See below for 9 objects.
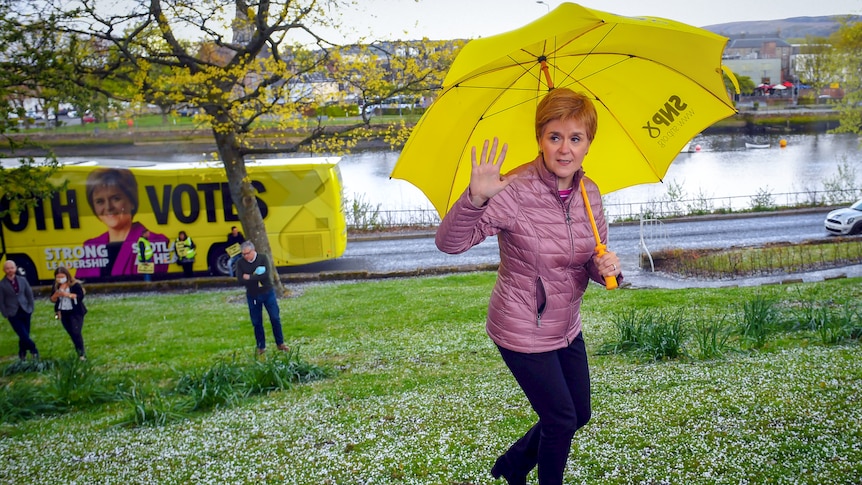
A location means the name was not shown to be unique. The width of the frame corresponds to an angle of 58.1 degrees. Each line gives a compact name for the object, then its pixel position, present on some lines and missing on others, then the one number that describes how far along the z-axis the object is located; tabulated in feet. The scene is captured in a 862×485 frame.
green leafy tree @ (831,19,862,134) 116.67
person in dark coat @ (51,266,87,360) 41.86
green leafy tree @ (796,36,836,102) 216.35
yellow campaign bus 76.64
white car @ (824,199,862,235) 83.82
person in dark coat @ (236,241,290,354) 39.24
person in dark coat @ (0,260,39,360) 42.78
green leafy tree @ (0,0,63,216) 37.01
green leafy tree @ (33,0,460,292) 52.85
